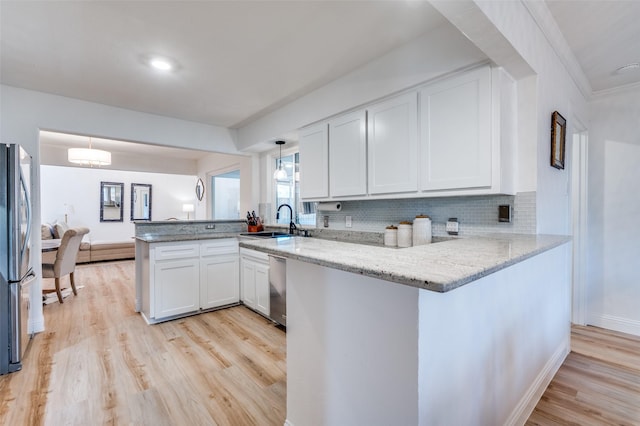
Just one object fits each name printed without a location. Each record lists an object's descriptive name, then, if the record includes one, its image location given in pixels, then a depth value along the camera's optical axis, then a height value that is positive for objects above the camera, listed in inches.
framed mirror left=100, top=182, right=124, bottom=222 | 286.5 +9.4
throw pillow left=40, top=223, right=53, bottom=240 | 218.7 -16.3
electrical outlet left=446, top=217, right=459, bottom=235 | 87.0 -4.5
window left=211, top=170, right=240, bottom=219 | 259.0 +13.4
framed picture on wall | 82.2 +21.1
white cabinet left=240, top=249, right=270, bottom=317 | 124.9 -31.4
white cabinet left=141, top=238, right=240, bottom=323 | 123.3 -30.6
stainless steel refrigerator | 84.7 -13.5
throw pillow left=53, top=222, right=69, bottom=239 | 228.7 -15.4
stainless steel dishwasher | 112.6 -31.2
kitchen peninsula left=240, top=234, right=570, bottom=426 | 37.4 -19.2
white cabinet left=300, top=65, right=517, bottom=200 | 71.0 +19.9
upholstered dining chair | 148.3 -25.5
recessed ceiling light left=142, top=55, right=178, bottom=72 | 93.9 +49.2
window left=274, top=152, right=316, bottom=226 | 150.3 +8.3
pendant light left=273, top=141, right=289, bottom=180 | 154.3 +19.9
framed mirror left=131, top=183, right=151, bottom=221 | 302.5 +9.9
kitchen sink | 148.8 -12.1
